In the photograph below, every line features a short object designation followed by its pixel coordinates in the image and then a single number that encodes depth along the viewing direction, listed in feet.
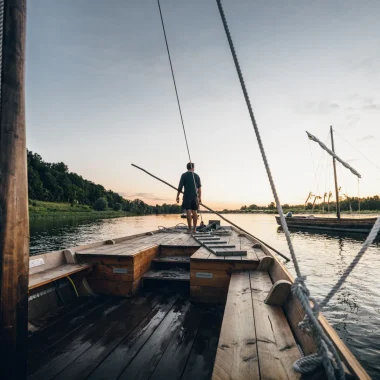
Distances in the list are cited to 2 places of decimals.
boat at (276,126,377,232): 72.23
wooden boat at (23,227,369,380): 5.33
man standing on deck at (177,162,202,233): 27.02
